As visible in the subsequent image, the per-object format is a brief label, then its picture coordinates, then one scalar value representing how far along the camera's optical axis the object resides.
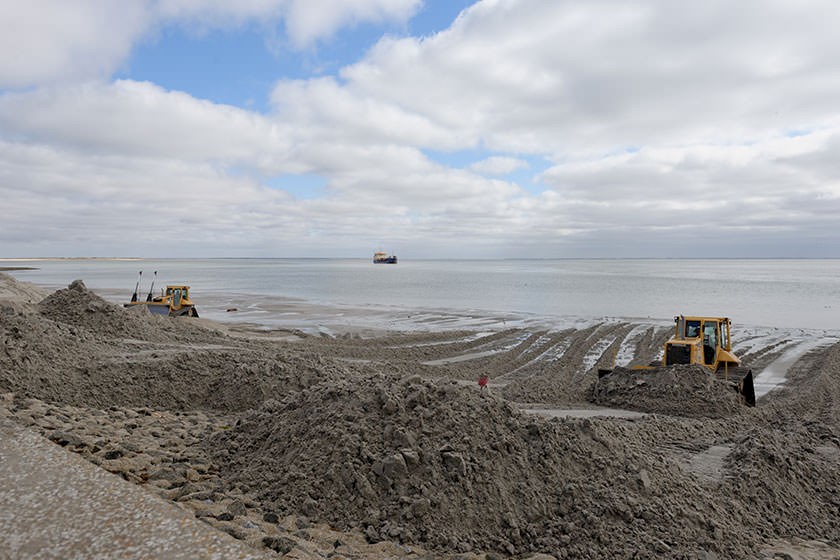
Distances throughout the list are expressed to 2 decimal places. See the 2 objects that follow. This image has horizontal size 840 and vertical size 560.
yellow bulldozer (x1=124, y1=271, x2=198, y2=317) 24.69
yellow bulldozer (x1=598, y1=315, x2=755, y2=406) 12.77
